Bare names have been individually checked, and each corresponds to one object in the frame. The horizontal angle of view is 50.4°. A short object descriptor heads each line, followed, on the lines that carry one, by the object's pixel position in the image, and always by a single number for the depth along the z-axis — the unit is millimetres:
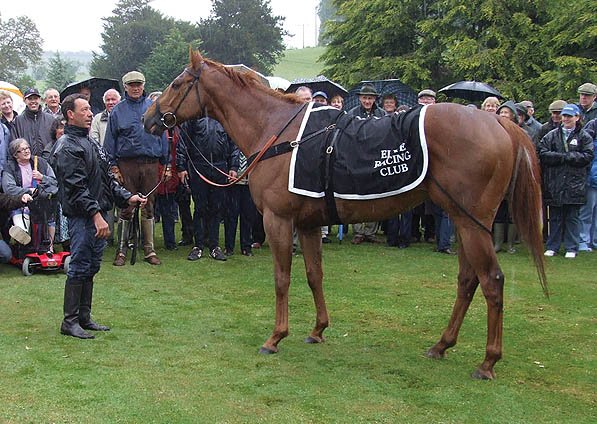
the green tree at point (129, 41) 43719
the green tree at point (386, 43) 21453
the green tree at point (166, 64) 30625
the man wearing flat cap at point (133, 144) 8133
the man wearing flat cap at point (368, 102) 9445
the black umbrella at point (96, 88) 11031
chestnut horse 4539
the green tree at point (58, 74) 35112
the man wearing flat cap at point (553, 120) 9849
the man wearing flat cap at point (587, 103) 9961
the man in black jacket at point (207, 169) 8750
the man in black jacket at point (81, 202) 5246
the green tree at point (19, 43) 48781
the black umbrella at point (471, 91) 11688
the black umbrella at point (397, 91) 12516
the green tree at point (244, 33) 42062
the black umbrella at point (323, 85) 11555
